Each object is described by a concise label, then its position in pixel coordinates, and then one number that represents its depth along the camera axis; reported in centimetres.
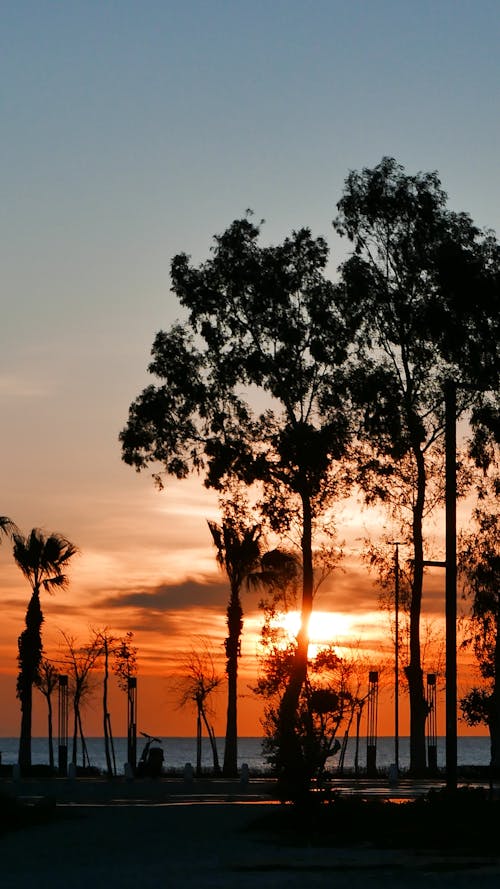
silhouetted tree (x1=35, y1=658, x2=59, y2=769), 9669
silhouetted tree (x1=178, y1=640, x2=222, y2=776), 9538
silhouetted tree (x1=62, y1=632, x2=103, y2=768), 9000
